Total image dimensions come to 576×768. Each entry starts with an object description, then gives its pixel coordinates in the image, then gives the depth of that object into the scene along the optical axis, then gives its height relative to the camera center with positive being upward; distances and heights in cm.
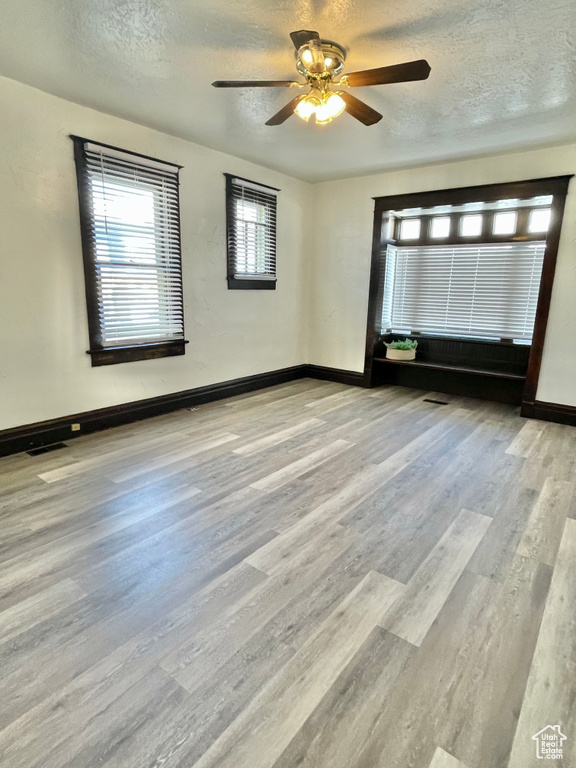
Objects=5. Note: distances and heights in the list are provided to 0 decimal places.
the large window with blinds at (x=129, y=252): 345 +38
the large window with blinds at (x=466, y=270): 463 +41
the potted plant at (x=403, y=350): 542 -63
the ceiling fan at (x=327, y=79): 213 +123
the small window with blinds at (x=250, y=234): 463 +76
